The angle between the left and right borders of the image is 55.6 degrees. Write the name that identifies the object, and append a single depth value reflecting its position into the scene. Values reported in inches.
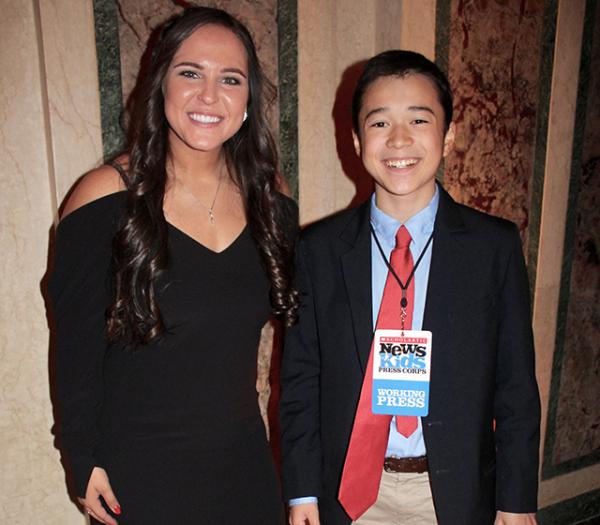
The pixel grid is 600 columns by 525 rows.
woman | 62.4
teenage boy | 61.5
